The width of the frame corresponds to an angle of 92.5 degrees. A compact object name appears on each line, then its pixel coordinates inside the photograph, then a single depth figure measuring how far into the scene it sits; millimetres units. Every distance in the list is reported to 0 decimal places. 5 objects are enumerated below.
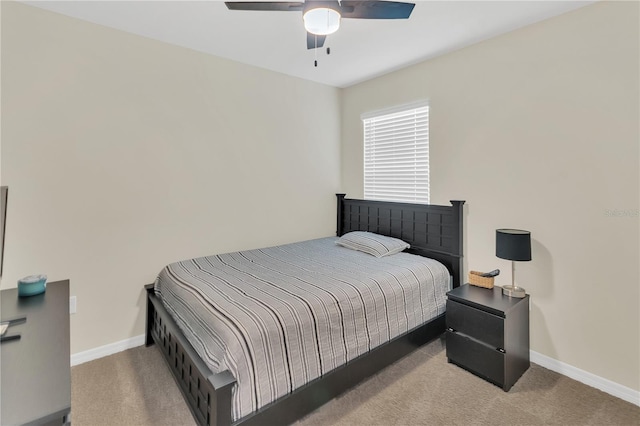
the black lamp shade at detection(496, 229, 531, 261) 2252
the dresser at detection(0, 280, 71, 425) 876
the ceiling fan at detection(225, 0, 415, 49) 1561
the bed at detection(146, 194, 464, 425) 1567
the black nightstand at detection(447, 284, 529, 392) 2117
